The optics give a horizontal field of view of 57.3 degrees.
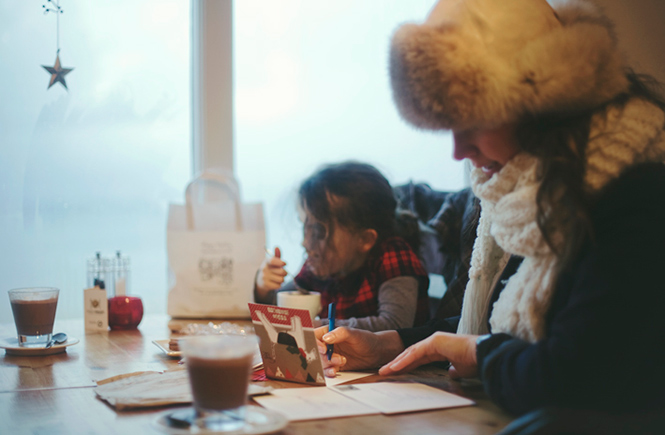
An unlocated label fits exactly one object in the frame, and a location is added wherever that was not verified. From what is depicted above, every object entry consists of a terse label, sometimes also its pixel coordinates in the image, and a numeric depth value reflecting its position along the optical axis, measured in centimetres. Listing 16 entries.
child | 176
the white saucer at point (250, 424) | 76
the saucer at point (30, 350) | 134
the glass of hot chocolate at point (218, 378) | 78
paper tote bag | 198
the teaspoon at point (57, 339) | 140
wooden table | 83
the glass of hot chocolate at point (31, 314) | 139
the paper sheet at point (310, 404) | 88
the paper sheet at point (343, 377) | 109
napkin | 91
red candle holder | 173
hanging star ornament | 209
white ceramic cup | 163
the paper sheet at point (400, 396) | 93
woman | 79
